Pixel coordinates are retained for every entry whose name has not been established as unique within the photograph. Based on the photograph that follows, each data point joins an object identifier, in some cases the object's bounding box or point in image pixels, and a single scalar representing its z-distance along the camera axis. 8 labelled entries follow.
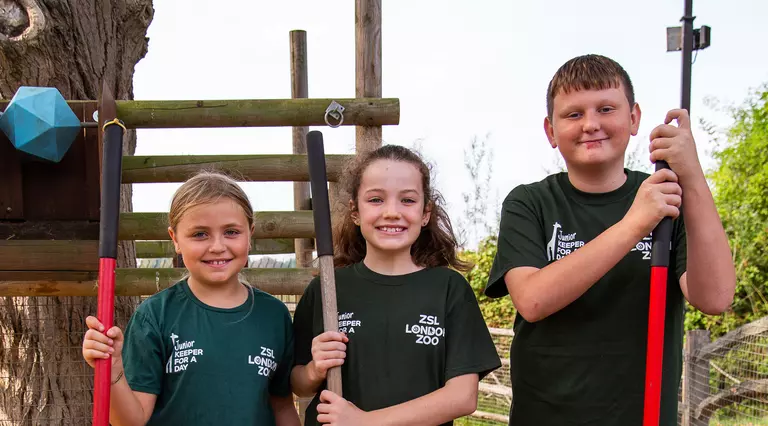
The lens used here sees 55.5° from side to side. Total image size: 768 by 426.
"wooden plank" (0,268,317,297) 3.80
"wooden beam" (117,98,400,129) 4.03
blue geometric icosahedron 3.41
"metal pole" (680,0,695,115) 2.11
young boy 2.06
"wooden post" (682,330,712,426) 6.11
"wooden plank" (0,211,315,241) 4.09
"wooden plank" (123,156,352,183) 4.14
